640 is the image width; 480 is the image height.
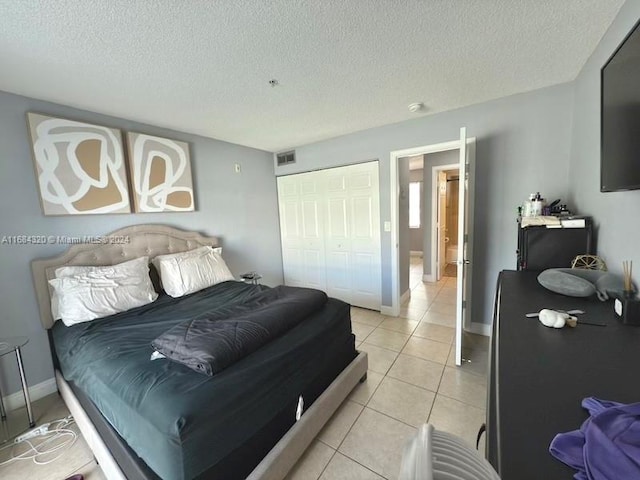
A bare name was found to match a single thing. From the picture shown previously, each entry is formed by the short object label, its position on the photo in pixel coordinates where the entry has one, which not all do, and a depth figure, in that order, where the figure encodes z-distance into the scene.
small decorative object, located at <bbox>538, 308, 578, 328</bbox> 1.07
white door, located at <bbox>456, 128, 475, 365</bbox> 2.17
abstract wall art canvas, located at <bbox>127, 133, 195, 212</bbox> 2.65
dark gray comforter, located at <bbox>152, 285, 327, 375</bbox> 1.30
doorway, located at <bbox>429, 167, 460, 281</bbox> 4.71
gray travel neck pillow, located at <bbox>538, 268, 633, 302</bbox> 1.31
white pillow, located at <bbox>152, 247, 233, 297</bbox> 2.59
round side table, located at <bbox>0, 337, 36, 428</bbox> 1.83
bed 1.08
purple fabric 0.48
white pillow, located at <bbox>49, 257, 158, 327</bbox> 2.00
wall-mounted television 1.01
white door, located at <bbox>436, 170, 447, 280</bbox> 4.88
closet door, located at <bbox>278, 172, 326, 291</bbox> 3.95
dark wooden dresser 0.56
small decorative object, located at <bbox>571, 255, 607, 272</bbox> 1.57
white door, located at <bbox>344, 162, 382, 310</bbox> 3.40
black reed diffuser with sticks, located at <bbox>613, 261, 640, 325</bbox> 1.04
